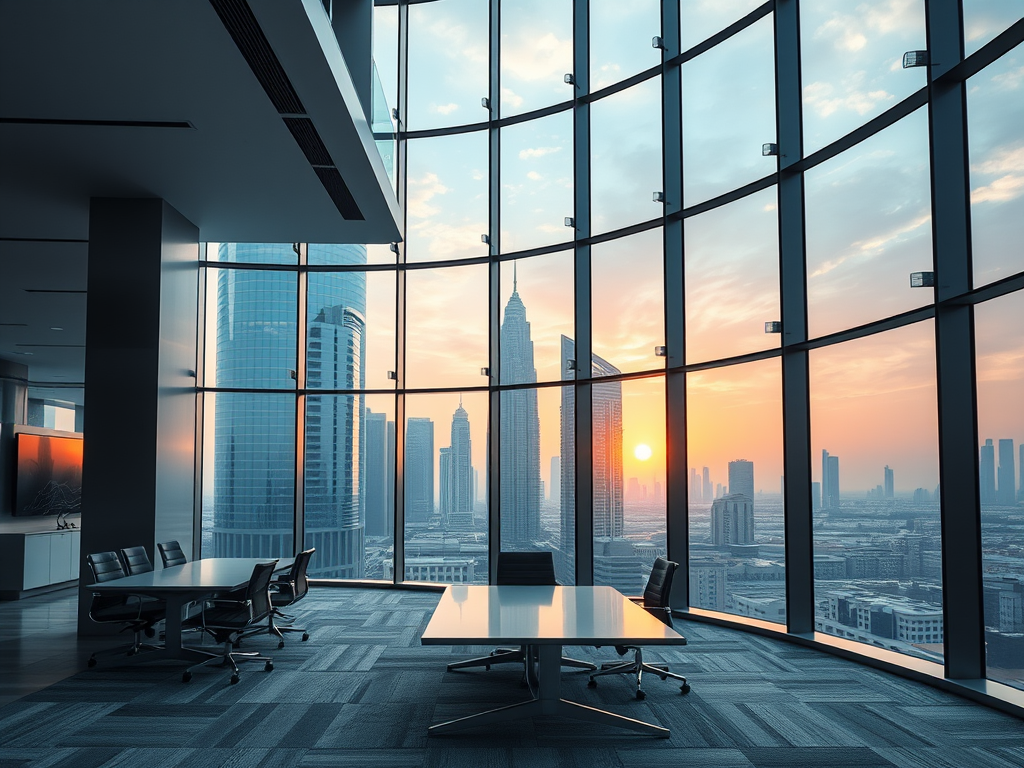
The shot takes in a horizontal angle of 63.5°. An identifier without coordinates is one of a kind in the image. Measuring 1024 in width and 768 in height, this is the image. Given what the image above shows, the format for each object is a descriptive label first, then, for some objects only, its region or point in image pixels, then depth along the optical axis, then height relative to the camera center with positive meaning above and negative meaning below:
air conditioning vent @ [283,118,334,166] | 6.39 +2.53
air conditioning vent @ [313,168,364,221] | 7.50 +2.49
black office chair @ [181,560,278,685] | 6.22 -1.26
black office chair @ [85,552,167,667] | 6.36 -1.22
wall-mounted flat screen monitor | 12.05 -0.35
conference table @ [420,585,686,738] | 4.32 -0.99
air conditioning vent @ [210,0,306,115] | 4.80 +2.55
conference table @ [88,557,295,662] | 6.02 -1.00
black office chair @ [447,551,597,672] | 6.74 -0.96
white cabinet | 10.09 -1.34
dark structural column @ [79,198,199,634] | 7.76 +0.70
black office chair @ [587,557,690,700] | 5.70 -1.11
